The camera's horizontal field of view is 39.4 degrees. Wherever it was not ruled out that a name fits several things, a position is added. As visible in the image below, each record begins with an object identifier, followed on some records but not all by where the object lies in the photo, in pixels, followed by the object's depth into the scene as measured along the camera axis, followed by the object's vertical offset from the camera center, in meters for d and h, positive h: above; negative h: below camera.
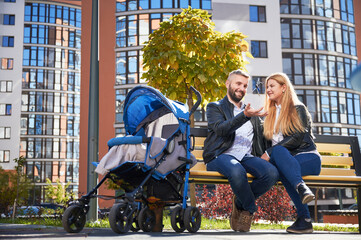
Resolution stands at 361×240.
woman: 5.14 +0.35
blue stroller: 4.71 -0.03
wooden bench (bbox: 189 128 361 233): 5.36 +0.07
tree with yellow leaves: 10.33 +2.37
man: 5.09 +0.23
